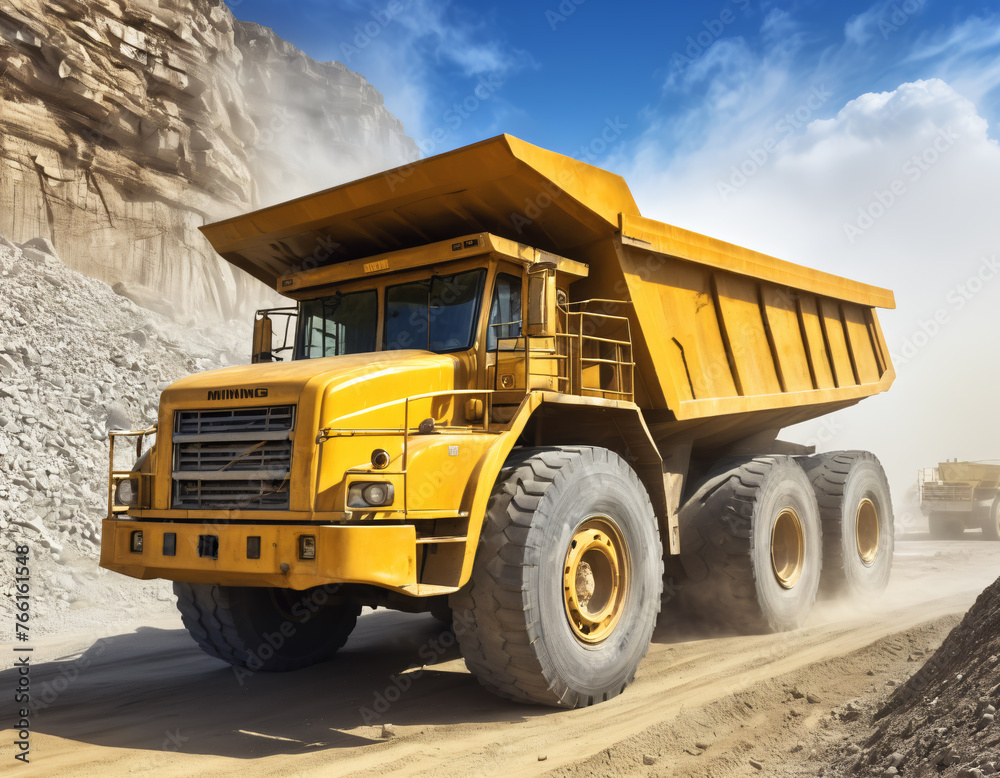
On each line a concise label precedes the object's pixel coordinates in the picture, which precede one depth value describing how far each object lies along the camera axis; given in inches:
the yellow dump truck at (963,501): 763.4
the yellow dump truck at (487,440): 180.2
